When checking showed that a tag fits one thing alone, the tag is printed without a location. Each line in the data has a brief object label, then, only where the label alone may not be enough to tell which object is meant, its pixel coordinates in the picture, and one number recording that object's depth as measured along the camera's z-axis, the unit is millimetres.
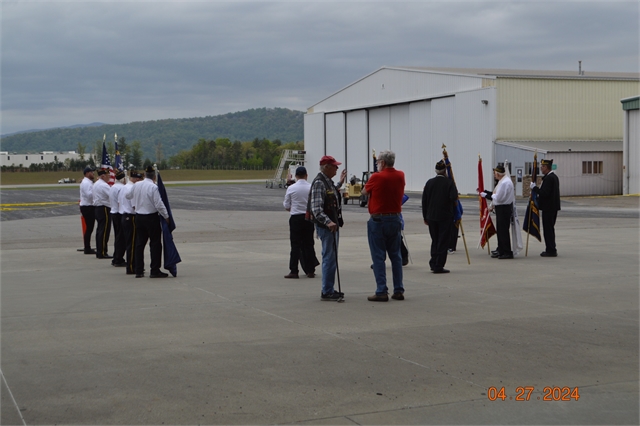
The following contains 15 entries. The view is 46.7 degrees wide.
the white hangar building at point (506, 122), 45500
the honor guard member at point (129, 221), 13648
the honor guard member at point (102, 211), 16812
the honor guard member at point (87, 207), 17555
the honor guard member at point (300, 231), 12867
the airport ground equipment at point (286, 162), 71312
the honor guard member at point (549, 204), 15547
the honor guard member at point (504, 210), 15312
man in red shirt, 10273
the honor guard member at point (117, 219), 15141
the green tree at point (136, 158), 112681
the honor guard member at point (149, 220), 13047
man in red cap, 10344
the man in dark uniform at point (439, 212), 13195
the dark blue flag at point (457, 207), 13984
